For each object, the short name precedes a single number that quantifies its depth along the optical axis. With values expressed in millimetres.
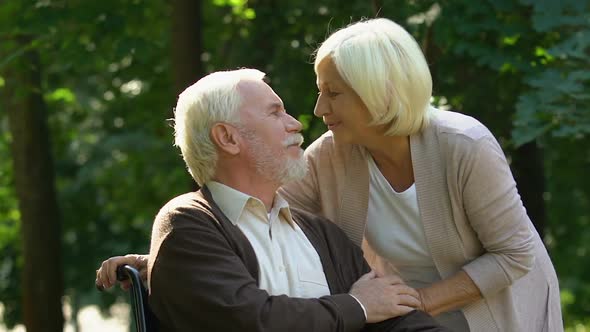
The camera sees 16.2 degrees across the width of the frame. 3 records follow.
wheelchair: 5735
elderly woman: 6094
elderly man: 5410
